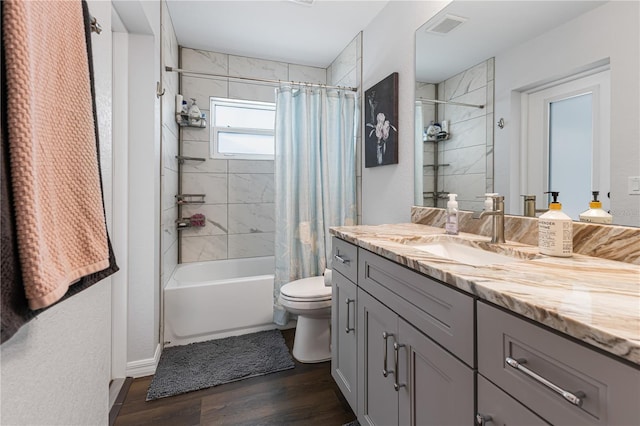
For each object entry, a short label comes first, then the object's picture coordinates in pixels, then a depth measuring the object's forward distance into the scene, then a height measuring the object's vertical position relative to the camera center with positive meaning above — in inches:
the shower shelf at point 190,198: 104.2 +3.2
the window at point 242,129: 112.9 +30.1
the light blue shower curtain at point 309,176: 90.5 +9.8
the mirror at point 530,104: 36.3 +16.2
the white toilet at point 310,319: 74.8 -28.9
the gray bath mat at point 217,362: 66.4 -38.3
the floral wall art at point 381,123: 78.4 +23.6
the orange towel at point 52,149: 17.8 +4.1
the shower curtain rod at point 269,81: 82.4 +37.6
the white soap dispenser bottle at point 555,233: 36.8 -3.1
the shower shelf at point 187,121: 98.9 +29.3
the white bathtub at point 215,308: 81.8 -28.8
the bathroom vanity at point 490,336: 18.6 -10.8
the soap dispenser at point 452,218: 55.4 -1.9
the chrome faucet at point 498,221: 46.9 -2.1
